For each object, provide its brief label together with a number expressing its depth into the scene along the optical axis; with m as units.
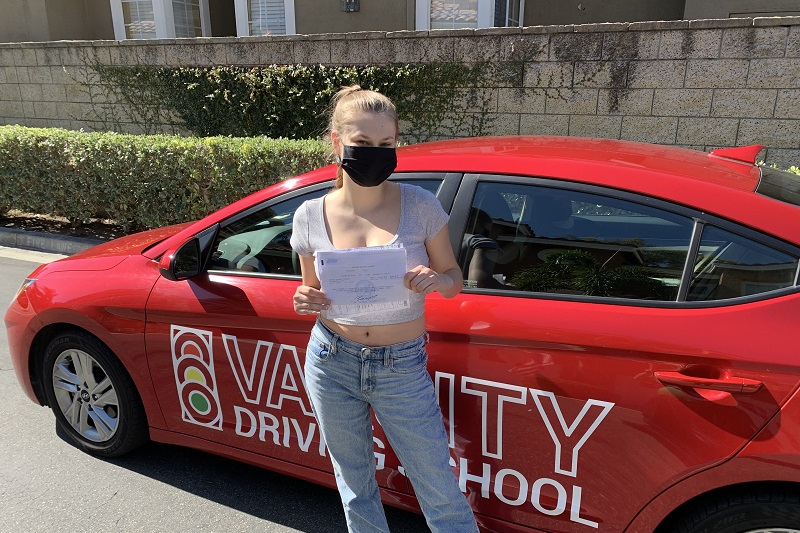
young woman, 1.78
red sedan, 1.71
